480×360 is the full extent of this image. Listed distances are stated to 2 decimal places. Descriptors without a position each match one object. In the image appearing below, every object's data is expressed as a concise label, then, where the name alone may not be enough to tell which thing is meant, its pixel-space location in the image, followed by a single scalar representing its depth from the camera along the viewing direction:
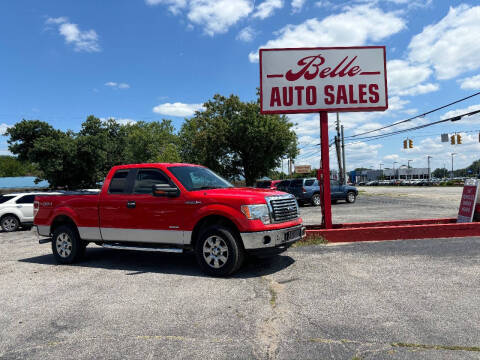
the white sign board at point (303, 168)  70.44
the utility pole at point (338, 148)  38.56
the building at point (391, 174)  156.12
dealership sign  9.59
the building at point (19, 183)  62.60
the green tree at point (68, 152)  40.59
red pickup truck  5.92
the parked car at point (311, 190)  23.39
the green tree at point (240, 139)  35.03
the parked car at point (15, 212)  15.03
